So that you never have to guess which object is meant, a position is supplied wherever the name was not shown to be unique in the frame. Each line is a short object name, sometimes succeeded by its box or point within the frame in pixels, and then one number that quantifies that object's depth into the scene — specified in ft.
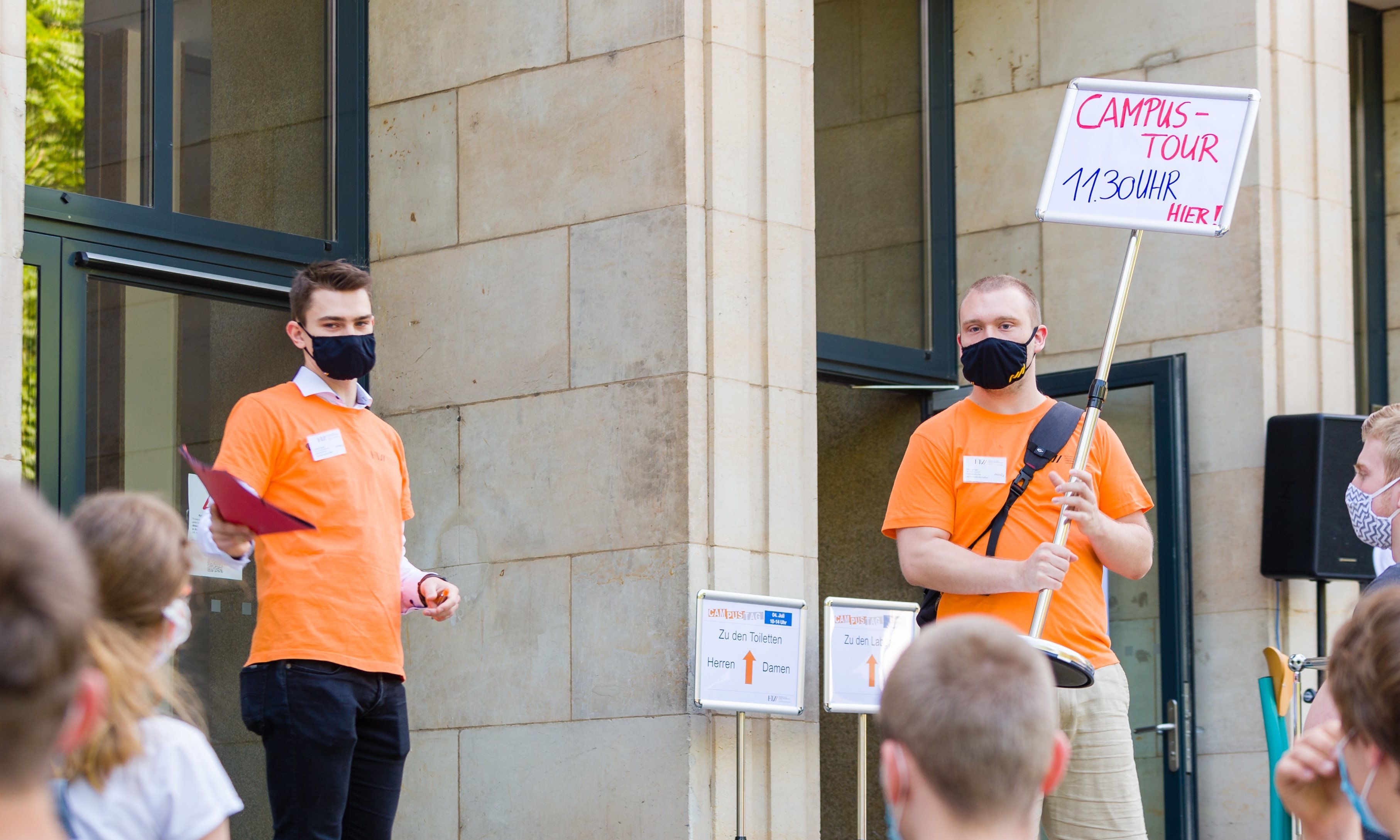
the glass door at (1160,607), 55.06
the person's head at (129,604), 17.92
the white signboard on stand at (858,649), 45.09
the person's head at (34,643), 11.89
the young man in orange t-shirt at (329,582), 31.14
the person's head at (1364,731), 14.58
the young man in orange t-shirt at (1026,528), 33.14
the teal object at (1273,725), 38.99
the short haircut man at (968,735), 14.51
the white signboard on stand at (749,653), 43.39
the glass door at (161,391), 43.01
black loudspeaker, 53.16
